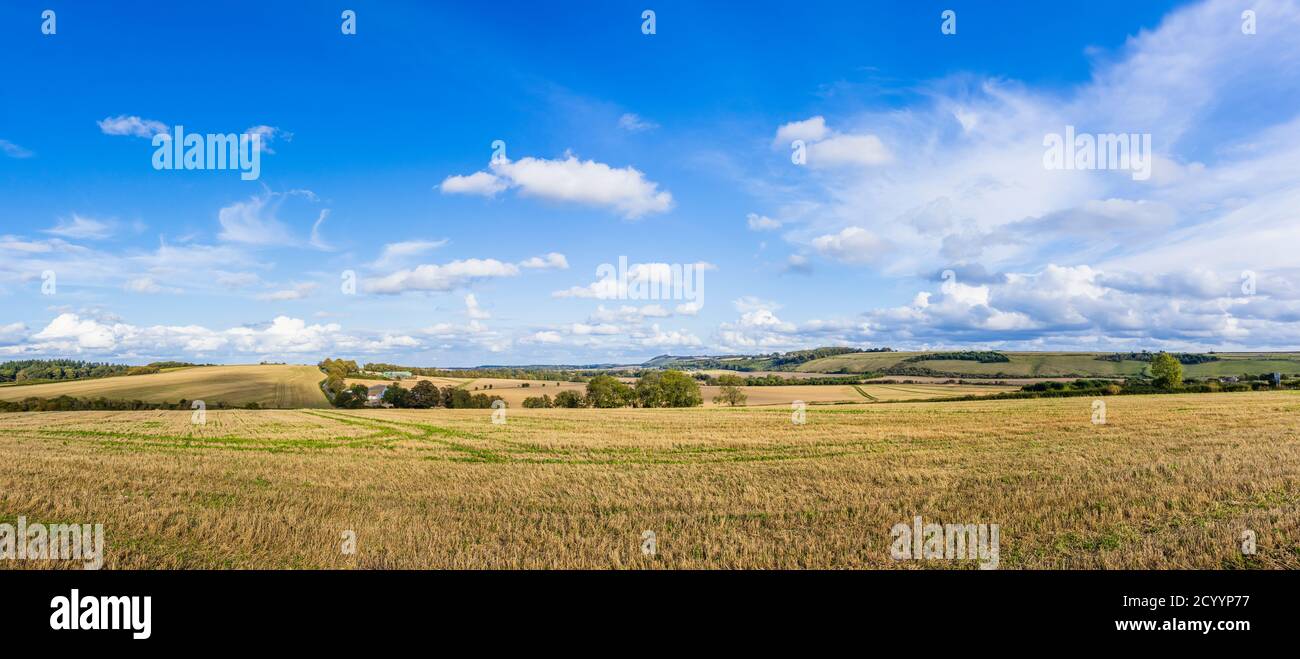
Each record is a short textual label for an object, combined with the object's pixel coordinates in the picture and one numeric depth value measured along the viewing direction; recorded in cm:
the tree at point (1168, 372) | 7512
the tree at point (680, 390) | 8325
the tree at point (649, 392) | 8244
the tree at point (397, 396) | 7400
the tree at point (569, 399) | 7738
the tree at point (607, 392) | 7975
